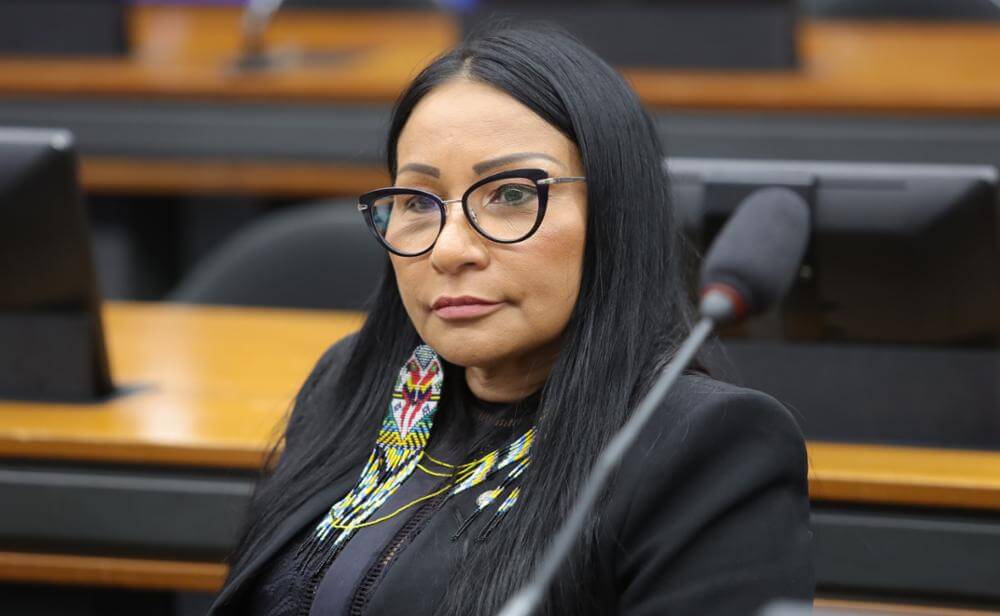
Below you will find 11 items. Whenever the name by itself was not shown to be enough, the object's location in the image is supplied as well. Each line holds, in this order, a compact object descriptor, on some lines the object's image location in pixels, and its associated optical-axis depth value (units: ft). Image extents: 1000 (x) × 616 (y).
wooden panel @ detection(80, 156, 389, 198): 24.07
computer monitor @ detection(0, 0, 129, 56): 26.89
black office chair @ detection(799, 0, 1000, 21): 29.58
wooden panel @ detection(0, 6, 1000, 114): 22.02
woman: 7.41
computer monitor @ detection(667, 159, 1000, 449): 10.80
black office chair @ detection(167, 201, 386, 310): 16.39
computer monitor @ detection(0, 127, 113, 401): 12.60
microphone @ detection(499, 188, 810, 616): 7.29
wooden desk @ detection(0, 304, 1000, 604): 10.43
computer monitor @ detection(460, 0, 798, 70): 23.35
